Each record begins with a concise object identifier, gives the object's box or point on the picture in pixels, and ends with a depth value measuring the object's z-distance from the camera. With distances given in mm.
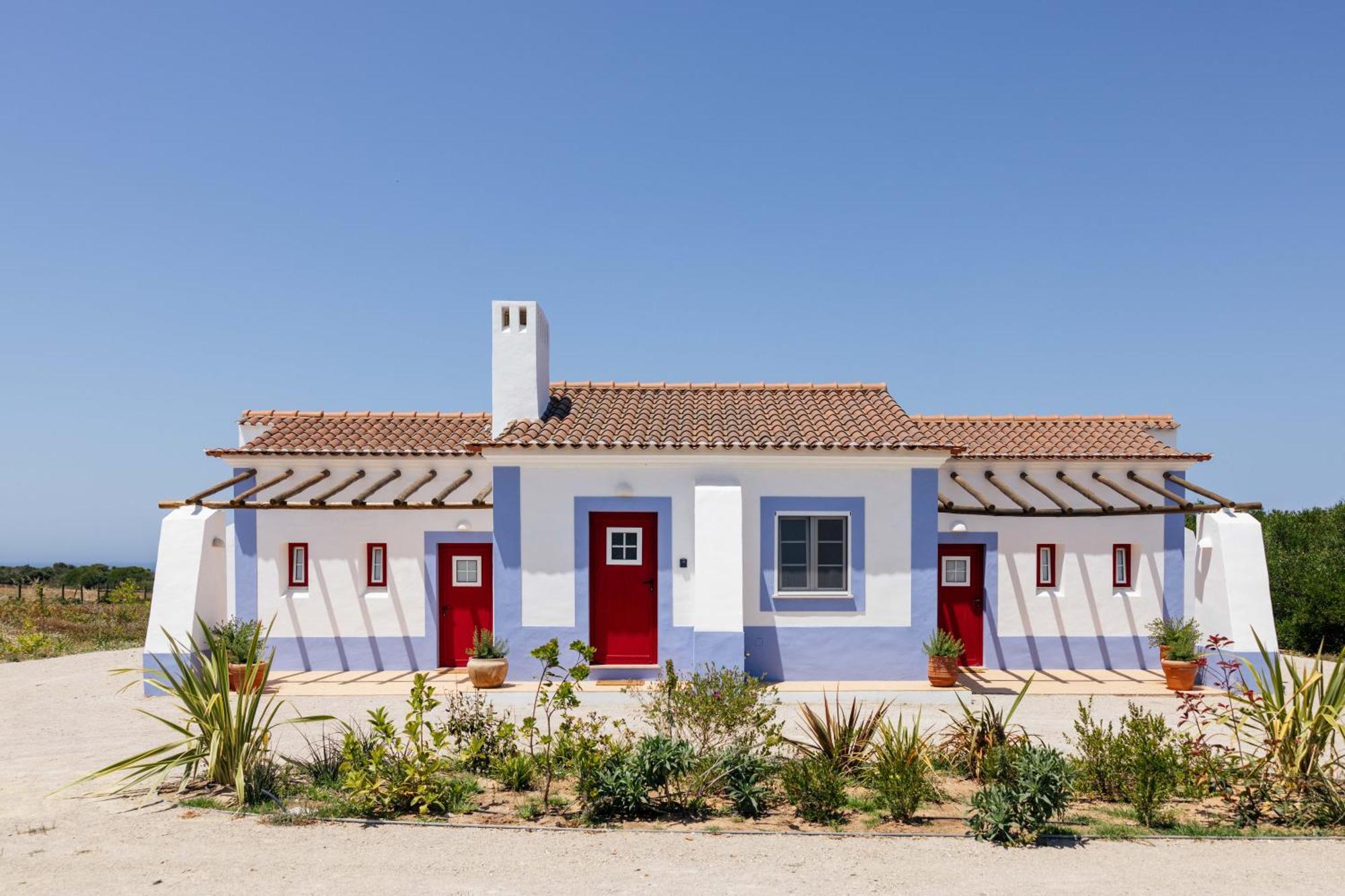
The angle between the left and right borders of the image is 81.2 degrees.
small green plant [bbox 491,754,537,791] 7320
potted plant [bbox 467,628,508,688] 12164
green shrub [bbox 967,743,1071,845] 6242
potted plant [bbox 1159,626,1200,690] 12586
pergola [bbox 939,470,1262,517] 12953
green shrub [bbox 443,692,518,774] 7699
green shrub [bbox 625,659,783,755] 7492
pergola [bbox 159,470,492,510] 13164
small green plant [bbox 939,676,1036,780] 7520
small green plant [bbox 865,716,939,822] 6555
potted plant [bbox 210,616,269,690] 12273
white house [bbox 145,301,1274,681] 12688
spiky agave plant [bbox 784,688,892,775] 7430
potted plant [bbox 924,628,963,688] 12242
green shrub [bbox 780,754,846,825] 6633
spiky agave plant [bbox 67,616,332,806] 7062
